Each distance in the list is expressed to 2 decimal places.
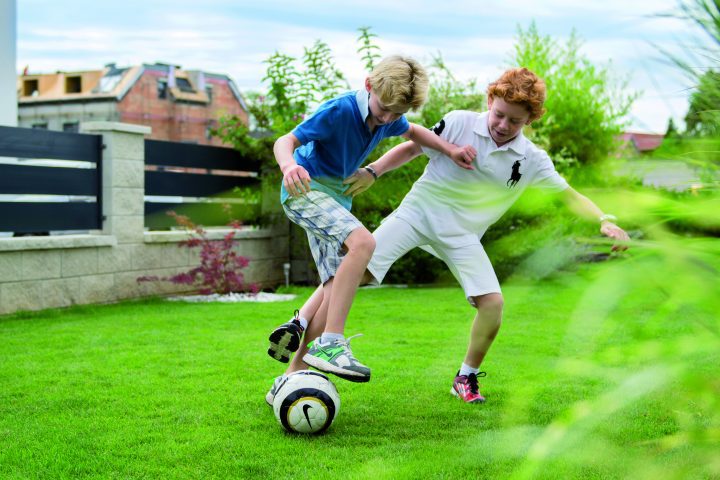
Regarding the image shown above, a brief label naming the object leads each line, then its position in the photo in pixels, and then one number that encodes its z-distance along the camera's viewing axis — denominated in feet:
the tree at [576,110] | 44.93
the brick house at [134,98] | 136.36
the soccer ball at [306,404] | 11.81
